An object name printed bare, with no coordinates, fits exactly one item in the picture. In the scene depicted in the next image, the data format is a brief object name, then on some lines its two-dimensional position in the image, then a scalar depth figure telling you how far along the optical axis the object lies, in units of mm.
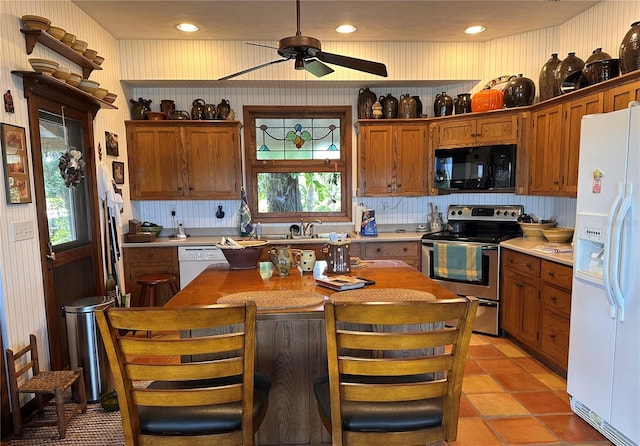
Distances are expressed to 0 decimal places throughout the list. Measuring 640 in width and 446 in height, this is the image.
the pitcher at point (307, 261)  2352
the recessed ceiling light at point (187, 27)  3668
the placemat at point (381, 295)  1755
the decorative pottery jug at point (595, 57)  2939
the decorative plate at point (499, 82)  4023
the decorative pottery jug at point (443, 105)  4227
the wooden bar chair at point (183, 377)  1270
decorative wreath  2898
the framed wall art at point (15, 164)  2352
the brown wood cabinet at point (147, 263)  4070
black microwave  3871
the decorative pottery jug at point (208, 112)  4301
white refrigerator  2010
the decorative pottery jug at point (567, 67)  3266
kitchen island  1874
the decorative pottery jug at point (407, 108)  4320
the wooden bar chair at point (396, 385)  1278
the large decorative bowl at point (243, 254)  2471
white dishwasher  4086
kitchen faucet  4496
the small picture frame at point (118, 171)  3924
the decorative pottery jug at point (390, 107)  4352
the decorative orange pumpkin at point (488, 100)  3887
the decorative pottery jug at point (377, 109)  4316
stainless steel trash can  2641
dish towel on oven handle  3723
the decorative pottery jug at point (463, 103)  4094
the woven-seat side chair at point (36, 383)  2256
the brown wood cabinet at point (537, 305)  2844
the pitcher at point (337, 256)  2260
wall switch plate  2426
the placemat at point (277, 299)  1678
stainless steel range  3676
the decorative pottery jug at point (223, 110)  4336
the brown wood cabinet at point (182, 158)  4242
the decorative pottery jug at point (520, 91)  3738
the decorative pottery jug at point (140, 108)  4293
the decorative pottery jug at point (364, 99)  4375
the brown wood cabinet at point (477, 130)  3814
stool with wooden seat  3758
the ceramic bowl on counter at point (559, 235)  3424
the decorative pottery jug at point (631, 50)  2486
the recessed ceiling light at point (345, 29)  3756
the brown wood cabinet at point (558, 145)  3046
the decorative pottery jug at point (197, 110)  4285
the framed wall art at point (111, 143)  3752
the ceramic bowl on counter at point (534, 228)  3706
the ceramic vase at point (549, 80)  3414
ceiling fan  2041
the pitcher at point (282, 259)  2291
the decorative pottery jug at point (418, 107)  4398
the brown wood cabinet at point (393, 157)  4320
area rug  2240
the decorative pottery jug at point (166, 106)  4371
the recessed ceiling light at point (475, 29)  3818
